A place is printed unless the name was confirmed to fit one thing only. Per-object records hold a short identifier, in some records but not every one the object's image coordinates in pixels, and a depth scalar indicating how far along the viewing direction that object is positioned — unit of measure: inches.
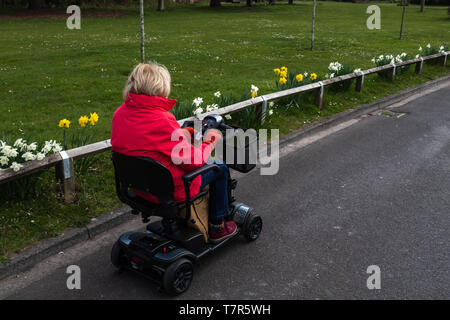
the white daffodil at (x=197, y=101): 257.3
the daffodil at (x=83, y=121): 208.1
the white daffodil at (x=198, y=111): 248.5
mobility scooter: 143.7
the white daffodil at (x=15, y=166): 176.3
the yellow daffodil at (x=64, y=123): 206.2
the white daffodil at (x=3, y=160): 182.4
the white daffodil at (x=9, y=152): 181.6
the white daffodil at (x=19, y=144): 190.2
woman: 142.6
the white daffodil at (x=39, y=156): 186.2
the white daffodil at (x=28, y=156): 186.2
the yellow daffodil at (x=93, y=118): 209.7
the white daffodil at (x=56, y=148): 198.7
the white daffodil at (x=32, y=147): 190.9
